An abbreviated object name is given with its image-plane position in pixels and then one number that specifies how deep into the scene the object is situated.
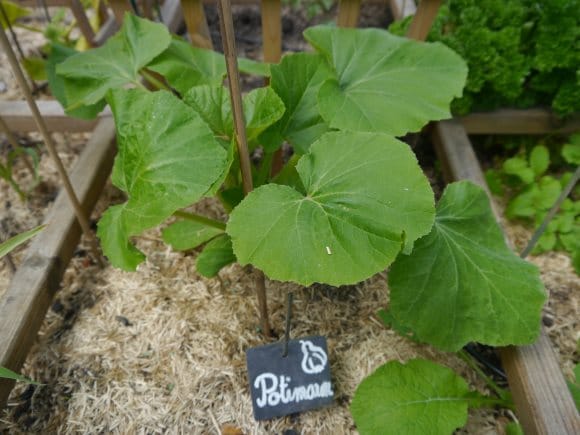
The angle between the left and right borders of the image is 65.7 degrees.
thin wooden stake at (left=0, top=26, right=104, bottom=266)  0.92
